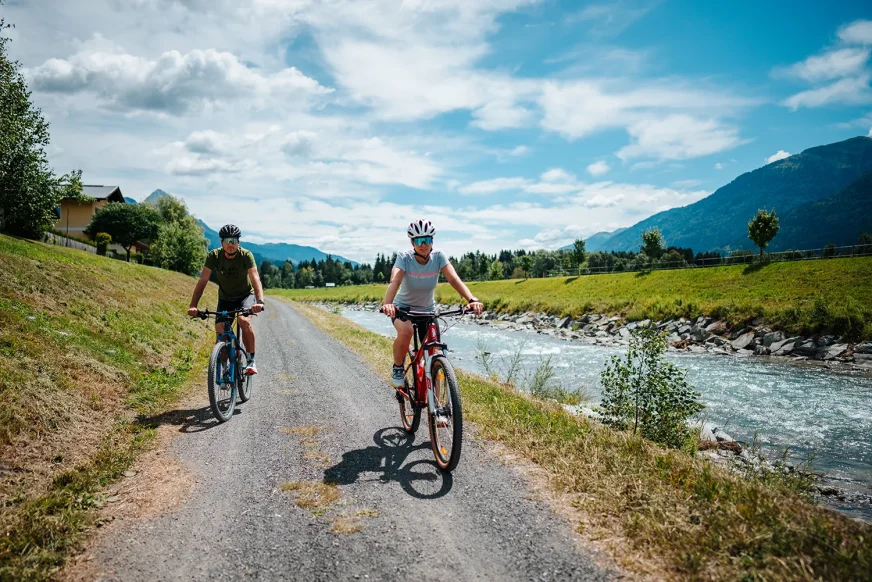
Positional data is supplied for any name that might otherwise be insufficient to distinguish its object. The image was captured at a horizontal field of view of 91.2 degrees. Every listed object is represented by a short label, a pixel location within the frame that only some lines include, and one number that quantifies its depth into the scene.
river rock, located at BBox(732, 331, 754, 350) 21.30
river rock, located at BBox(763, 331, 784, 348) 20.39
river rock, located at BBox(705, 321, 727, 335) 23.85
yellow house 63.91
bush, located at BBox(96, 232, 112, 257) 49.19
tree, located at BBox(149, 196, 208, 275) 57.53
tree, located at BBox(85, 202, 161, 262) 56.56
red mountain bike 5.07
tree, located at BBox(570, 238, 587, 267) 81.50
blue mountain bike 7.20
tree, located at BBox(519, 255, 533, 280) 96.77
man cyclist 7.88
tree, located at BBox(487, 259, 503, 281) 123.56
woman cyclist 5.96
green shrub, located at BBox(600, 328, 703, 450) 7.01
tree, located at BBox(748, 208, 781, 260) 42.59
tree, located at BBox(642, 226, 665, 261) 60.34
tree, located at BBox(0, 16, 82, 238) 24.95
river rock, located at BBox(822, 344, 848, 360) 17.58
